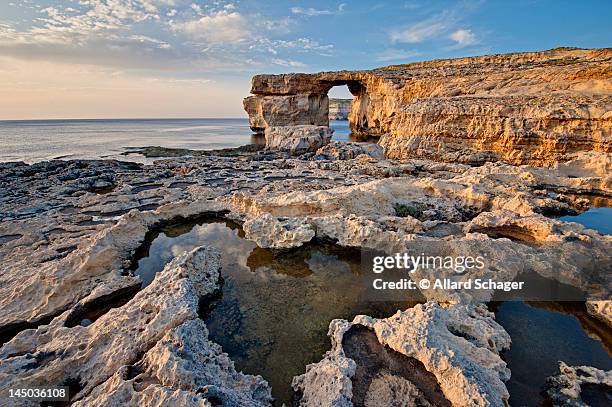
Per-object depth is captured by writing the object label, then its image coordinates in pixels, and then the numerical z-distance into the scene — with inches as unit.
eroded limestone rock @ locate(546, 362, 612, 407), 163.3
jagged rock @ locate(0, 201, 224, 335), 231.8
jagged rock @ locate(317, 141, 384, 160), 975.0
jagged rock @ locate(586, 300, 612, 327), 227.3
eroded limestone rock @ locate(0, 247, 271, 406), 142.9
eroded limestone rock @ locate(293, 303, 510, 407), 156.2
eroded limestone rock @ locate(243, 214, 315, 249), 344.2
